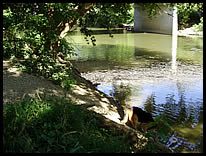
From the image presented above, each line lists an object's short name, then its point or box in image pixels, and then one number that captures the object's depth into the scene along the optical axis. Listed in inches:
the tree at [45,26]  272.2
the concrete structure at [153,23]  1381.6
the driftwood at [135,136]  185.8
